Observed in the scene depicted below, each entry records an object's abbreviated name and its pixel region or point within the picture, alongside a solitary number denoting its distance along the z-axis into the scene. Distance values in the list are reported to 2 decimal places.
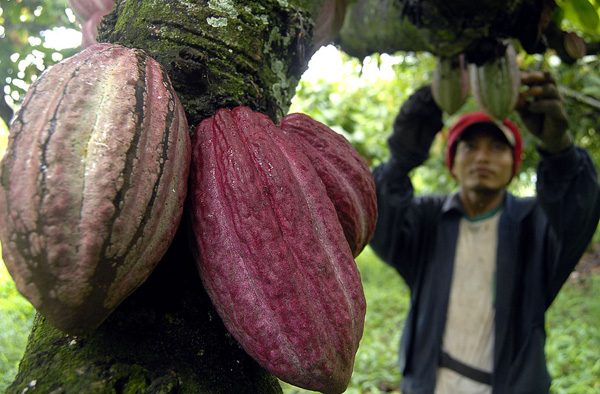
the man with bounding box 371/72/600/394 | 1.78
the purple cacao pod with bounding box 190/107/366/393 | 0.50
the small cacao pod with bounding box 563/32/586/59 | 1.32
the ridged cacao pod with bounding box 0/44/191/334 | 0.42
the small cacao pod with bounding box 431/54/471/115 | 1.59
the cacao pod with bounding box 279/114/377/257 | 0.65
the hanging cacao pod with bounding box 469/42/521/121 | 1.50
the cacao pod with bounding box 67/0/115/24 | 0.91
